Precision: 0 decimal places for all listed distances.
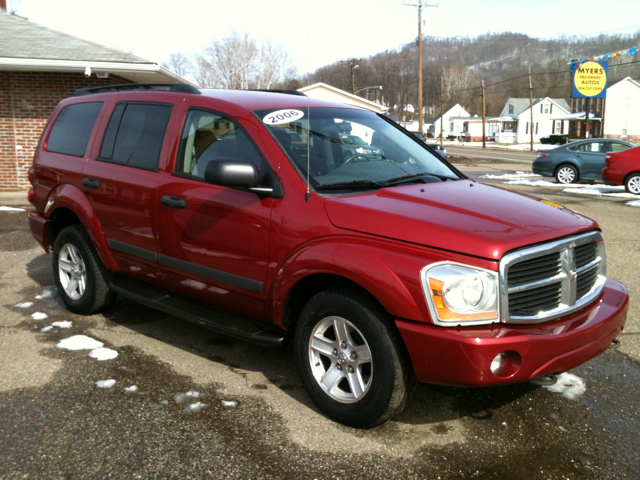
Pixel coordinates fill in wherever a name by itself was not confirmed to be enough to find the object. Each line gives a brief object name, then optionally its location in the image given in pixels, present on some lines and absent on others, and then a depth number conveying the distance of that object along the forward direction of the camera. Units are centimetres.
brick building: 1357
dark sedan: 1838
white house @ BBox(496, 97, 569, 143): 8481
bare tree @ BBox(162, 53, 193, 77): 7338
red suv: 285
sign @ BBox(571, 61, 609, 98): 3972
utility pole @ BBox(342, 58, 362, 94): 6534
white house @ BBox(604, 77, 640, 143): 6800
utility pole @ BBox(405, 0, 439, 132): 3897
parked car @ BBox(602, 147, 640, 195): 1526
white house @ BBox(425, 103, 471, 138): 10875
